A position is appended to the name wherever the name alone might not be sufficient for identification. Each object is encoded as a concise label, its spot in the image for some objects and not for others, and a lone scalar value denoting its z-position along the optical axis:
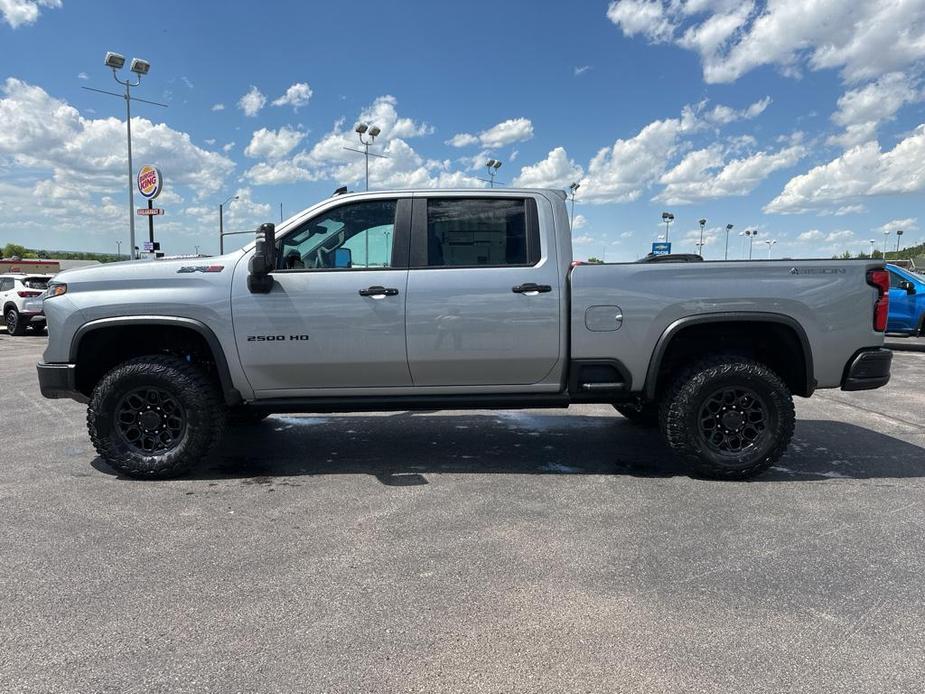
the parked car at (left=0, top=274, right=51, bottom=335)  18.02
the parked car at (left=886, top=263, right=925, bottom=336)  12.66
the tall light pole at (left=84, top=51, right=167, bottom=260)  24.19
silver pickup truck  4.55
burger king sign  26.95
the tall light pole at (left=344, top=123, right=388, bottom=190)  29.98
